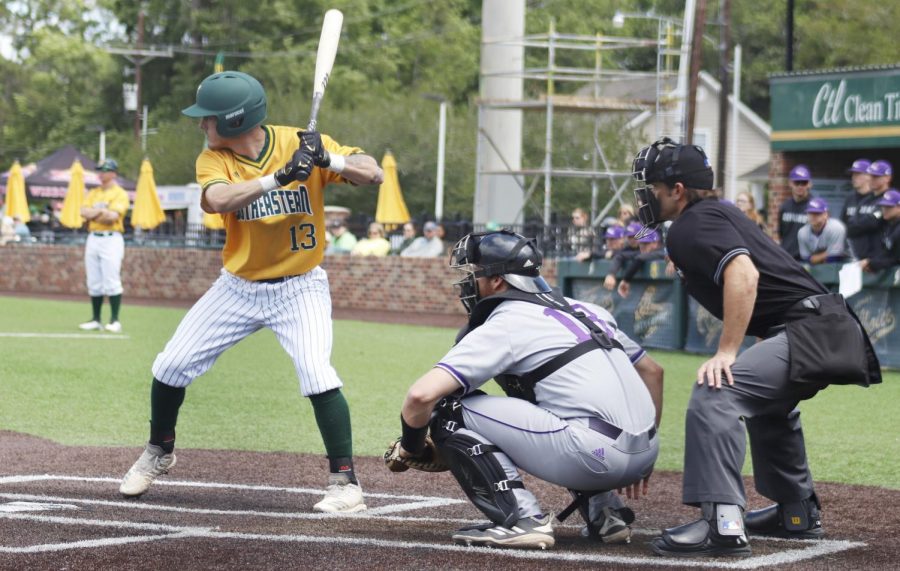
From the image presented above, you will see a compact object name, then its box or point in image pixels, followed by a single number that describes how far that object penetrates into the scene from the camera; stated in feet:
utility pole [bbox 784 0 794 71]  102.27
